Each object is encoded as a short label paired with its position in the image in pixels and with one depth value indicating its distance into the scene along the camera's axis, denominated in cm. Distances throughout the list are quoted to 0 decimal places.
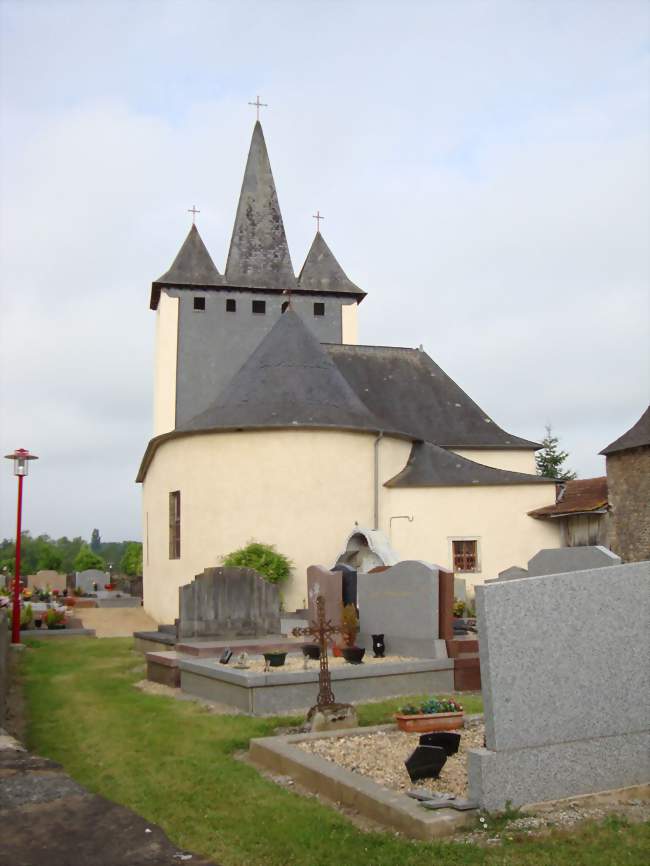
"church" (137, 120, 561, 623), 2075
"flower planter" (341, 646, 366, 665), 1137
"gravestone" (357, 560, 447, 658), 1202
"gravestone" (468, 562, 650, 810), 560
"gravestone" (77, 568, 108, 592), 3638
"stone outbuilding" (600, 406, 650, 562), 2336
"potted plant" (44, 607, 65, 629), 2108
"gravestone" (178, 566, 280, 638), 1456
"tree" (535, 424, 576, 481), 5388
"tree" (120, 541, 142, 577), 4141
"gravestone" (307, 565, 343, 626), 1454
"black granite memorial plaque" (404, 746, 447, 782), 629
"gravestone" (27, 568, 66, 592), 3628
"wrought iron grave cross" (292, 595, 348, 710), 889
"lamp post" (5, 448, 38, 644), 1825
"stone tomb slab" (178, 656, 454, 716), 1009
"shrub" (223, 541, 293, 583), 1959
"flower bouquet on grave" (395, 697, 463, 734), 818
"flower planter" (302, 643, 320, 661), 1082
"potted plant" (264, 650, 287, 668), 1114
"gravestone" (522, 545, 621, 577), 1192
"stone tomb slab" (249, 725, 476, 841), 526
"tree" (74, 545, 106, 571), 5025
